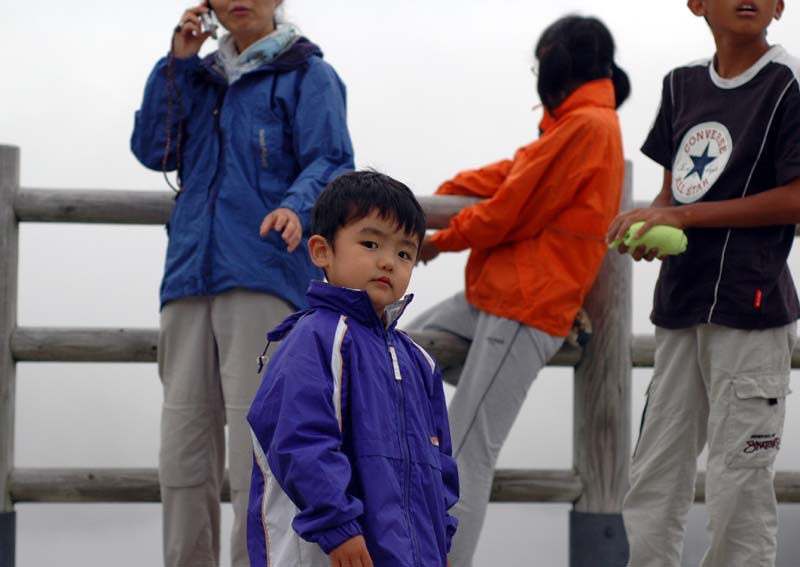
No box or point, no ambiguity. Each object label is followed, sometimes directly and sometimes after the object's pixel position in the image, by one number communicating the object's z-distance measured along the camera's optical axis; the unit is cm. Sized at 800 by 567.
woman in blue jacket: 707
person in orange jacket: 804
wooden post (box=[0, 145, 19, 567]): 884
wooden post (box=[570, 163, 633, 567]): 913
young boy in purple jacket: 484
